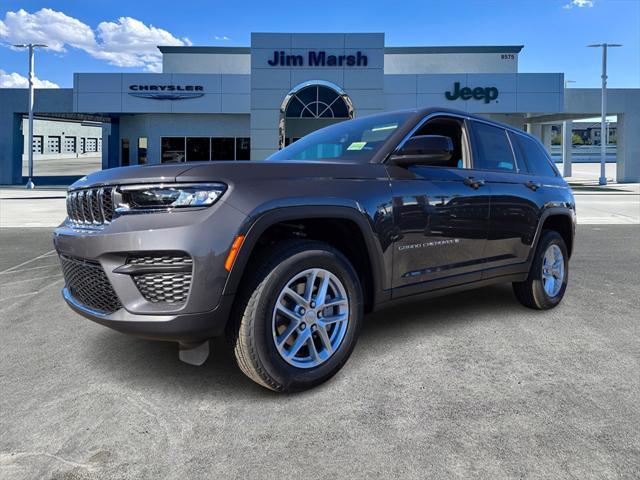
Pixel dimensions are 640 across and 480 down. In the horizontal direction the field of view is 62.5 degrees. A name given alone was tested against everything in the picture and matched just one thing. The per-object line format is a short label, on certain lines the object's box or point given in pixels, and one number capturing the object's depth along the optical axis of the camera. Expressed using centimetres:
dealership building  2802
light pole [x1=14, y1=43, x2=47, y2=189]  2974
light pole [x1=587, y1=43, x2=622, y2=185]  3341
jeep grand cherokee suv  263
